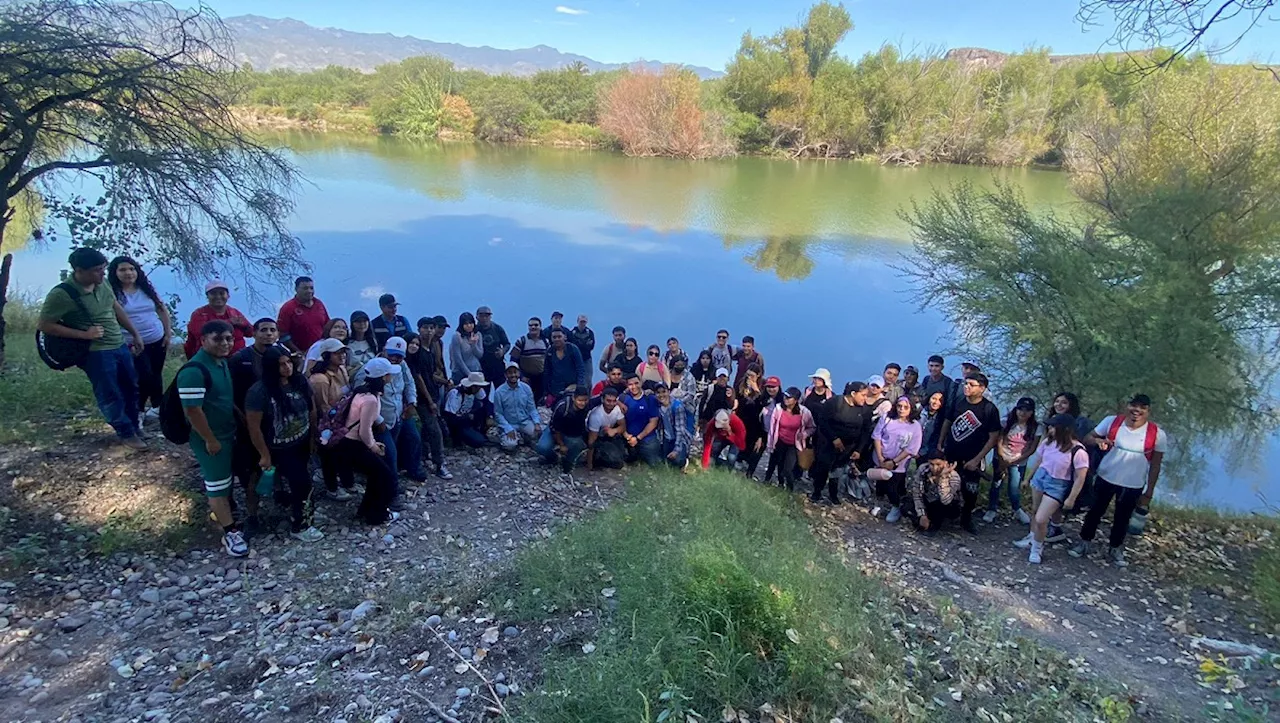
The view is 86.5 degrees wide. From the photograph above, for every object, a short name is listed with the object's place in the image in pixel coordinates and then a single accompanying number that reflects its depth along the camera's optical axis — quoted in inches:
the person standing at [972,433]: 249.4
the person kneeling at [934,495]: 252.8
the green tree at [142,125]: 225.8
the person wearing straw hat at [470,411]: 289.0
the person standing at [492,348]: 322.0
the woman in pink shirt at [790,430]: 272.7
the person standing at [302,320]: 255.1
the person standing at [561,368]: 332.8
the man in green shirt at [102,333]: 195.5
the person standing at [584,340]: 355.9
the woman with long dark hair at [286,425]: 185.0
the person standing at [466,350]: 313.4
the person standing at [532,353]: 340.8
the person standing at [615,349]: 348.1
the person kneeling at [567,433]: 285.6
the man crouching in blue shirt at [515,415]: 300.0
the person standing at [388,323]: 286.2
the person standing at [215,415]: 171.6
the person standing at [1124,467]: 219.5
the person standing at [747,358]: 340.8
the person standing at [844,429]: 266.7
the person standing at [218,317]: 218.2
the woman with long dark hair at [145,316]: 221.0
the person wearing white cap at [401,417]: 225.9
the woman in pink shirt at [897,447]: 259.6
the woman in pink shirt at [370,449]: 205.2
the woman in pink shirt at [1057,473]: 224.1
